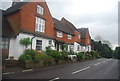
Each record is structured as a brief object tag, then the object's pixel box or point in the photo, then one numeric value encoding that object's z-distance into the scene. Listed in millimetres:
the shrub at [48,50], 12342
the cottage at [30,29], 10946
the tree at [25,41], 11255
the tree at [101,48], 48777
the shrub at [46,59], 10746
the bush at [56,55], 12200
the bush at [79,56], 17081
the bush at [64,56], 13197
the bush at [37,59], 9771
